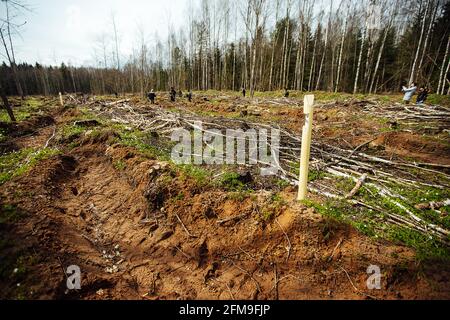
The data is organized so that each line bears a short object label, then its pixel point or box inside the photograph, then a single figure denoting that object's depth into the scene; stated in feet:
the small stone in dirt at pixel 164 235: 13.44
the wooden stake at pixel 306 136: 12.27
